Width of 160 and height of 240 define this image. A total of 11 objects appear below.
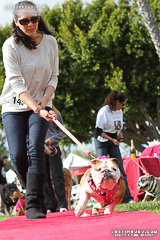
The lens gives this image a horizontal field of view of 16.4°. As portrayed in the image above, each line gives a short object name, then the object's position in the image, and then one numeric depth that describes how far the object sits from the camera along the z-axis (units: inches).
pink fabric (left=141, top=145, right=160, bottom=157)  580.2
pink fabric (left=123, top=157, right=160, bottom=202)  509.9
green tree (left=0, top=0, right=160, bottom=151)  1020.3
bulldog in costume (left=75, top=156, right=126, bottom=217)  197.5
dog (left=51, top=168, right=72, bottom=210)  440.4
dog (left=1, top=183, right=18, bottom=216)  520.8
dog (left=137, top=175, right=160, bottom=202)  467.7
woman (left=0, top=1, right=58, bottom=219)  219.5
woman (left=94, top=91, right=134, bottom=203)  409.4
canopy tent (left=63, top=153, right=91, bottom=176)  953.2
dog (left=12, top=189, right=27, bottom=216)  457.8
